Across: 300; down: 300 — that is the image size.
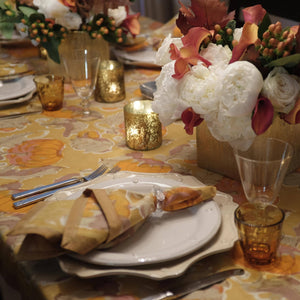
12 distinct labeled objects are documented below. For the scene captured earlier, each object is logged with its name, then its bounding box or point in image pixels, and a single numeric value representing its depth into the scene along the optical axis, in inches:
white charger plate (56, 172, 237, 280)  28.0
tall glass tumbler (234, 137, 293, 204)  31.0
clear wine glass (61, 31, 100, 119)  53.1
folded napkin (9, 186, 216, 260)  28.6
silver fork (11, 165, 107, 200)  39.6
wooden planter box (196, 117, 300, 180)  39.8
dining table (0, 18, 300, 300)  28.5
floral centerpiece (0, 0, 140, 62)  61.5
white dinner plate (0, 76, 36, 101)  61.1
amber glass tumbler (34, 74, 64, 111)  57.6
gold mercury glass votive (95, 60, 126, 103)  59.1
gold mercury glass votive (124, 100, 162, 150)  46.4
